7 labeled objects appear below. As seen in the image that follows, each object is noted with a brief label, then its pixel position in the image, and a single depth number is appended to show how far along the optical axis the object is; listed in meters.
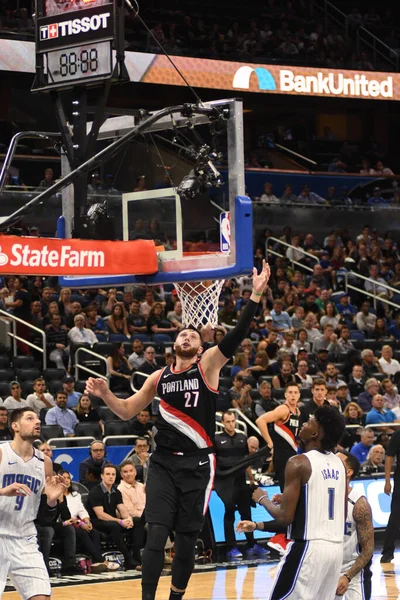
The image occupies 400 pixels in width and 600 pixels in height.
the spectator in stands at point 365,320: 21.83
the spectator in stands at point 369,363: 19.62
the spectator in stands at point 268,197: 25.48
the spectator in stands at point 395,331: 22.28
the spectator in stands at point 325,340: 19.89
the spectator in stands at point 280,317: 20.28
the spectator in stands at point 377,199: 27.61
